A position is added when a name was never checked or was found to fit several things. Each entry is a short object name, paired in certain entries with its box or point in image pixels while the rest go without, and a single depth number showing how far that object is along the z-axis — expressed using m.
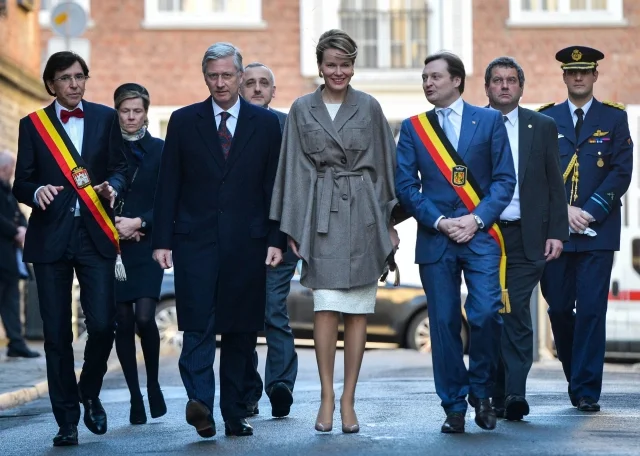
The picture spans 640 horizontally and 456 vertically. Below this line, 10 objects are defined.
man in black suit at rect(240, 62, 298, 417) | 16.45
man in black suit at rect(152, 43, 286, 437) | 14.37
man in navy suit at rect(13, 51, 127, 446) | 14.74
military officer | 16.87
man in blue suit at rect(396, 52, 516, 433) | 14.51
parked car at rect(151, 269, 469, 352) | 32.02
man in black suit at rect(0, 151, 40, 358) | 27.35
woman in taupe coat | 14.37
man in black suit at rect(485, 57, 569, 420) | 15.68
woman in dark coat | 16.88
